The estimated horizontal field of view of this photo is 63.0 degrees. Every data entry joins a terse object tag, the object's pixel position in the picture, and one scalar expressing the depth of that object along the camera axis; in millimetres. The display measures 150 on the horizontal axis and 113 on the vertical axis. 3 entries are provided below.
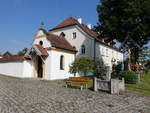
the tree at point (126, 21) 13396
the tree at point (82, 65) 13863
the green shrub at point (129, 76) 12952
